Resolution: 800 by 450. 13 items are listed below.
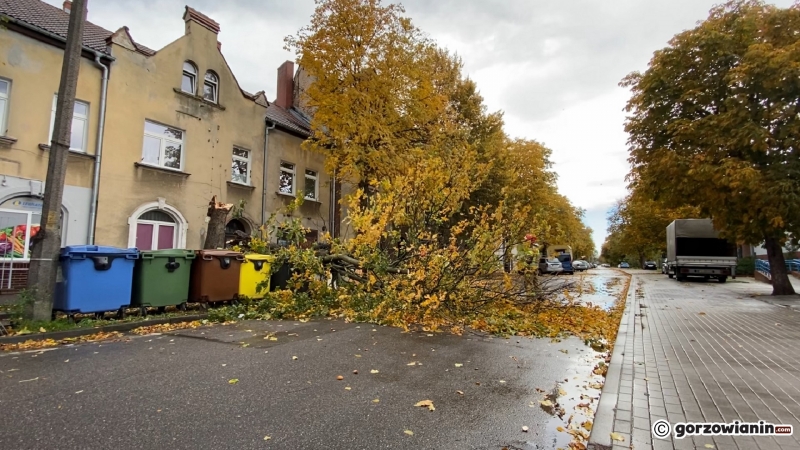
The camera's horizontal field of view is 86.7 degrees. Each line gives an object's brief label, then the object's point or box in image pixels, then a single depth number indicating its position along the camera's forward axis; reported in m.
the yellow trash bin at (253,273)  9.53
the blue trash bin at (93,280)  6.98
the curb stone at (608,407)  3.03
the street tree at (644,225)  39.67
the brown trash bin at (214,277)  8.73
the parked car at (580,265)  59.41
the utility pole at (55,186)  6.72
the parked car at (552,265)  35.44
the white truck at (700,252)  23.48
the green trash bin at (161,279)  7.91
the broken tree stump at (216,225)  11.05
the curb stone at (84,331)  5.92
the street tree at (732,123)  12.91
